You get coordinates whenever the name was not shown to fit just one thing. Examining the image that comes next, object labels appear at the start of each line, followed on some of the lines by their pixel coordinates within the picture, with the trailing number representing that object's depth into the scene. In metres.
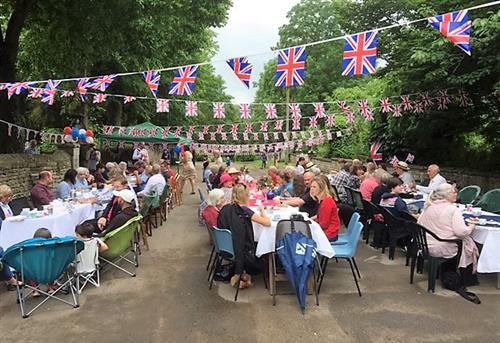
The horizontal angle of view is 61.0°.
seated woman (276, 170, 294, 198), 7.86
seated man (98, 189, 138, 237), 5.30
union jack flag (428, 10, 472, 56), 6.13
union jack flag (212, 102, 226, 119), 14.27
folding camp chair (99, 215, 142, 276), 4.93
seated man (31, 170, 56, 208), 6.75
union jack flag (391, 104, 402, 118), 13.49
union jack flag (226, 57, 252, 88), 8.12
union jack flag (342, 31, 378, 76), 7.05
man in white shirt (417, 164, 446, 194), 8.21
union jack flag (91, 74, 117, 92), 9.34
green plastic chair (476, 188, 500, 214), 7.45
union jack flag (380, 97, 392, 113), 13.66
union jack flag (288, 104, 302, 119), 15.48
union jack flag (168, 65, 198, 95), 8.87
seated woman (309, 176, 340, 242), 5.16
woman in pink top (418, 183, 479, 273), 4.84
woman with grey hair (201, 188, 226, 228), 5.37
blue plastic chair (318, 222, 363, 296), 4.82
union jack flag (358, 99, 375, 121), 14.66
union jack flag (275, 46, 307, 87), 7.93
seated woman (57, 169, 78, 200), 7.54
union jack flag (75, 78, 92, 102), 9.49
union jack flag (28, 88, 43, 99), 10.45
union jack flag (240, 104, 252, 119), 14.52
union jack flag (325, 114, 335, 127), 17.45
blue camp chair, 4.13
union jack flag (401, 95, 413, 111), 12.44
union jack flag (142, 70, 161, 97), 8.96
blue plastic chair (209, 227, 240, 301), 4.65
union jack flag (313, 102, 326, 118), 14.42
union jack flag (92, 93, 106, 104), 12.10
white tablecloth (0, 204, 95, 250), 5.25
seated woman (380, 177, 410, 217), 6.05
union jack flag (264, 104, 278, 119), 14.33
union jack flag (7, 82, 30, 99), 9.59
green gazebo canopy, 18.14
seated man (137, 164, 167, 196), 8.54
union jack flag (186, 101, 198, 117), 14.02
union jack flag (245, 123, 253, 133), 19.16
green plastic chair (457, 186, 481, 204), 8.33
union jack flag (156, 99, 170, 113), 14.00
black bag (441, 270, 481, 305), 4.79
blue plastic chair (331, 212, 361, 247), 5.07
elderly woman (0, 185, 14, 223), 5.54
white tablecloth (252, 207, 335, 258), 4.68
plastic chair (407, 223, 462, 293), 4.84
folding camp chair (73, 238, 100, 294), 4.63
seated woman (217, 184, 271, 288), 4.68
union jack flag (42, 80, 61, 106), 9.47
